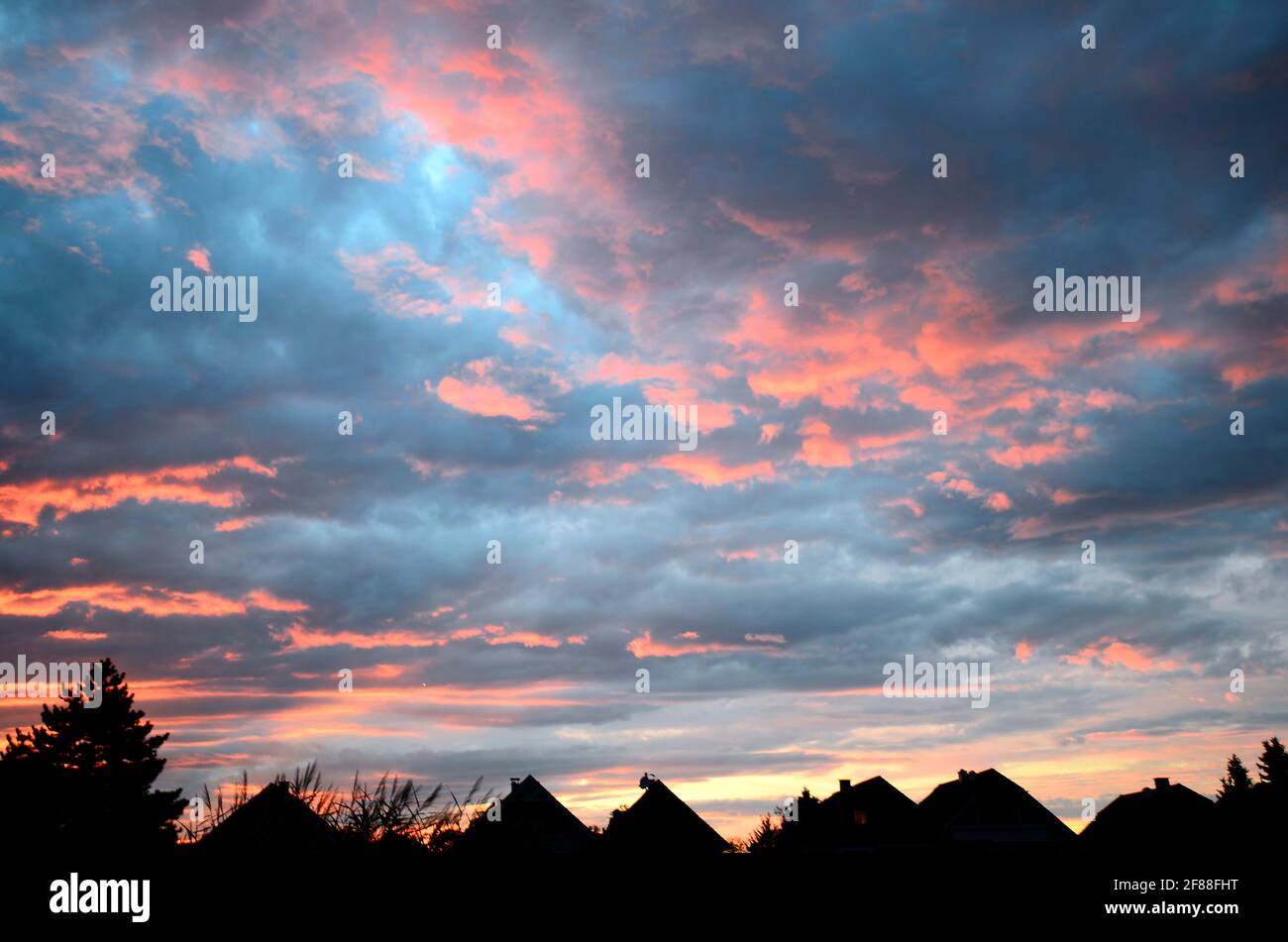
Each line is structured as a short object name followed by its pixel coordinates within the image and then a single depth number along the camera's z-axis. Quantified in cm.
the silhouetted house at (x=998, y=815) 4797
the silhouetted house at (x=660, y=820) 4625
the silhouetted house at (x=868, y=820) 5128
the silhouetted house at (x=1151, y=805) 4319
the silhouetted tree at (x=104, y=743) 5516
